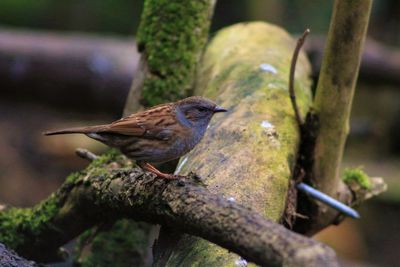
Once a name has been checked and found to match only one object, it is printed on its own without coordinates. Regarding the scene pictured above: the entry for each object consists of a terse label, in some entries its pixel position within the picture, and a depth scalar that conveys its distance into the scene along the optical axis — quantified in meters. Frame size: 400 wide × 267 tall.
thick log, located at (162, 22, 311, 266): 7.59
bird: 8.25
